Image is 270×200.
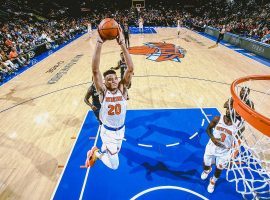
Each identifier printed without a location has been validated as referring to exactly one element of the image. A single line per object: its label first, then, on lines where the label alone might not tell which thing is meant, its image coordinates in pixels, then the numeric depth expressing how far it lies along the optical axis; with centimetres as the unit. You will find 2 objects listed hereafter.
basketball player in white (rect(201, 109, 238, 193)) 401
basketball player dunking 350
